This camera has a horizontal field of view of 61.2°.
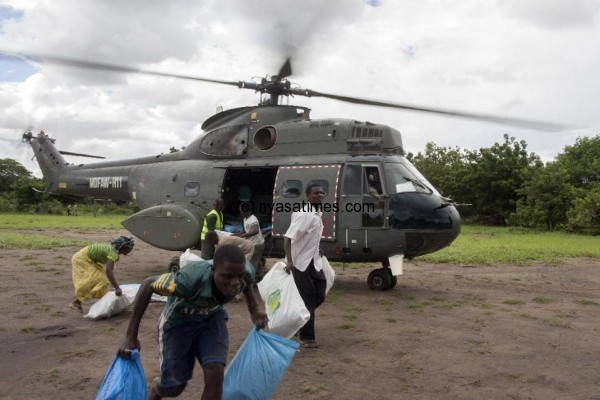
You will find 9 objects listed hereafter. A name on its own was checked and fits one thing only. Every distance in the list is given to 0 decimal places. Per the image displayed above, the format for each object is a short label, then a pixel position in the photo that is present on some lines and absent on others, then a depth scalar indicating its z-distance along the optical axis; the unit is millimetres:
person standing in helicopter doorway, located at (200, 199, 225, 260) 8523
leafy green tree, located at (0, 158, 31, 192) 51938
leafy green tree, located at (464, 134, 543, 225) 32875
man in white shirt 5547
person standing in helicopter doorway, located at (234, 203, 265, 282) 8258
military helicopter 8477
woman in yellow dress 6922
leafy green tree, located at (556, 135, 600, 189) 33812
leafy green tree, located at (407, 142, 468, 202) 34812
